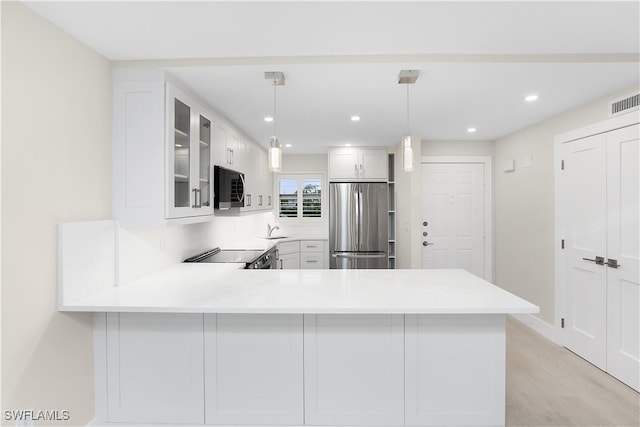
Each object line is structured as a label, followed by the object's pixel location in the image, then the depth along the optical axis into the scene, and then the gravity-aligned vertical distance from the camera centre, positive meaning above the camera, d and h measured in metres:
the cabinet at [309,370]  1.89 -0.91
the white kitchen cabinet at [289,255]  5.11 -0.65
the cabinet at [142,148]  2.15 +0.44
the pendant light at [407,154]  1.97 +0.36
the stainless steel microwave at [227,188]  2.95 +0.25
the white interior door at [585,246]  2.82 -0.30
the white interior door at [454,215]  4.67 -0.02
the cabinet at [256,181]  4.02 +0.47
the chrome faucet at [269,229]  5.43 -0.25
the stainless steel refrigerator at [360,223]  4.93 -0.14
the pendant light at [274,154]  1.95 +0.36
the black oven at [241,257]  3.19 -0.45
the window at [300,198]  5.77 +0.29
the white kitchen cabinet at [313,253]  5.36 -0.64
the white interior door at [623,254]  2.51 -0.33
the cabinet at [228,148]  2.99 +0.68
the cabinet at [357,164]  4.99 +0.76
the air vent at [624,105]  2.49 +0.86
